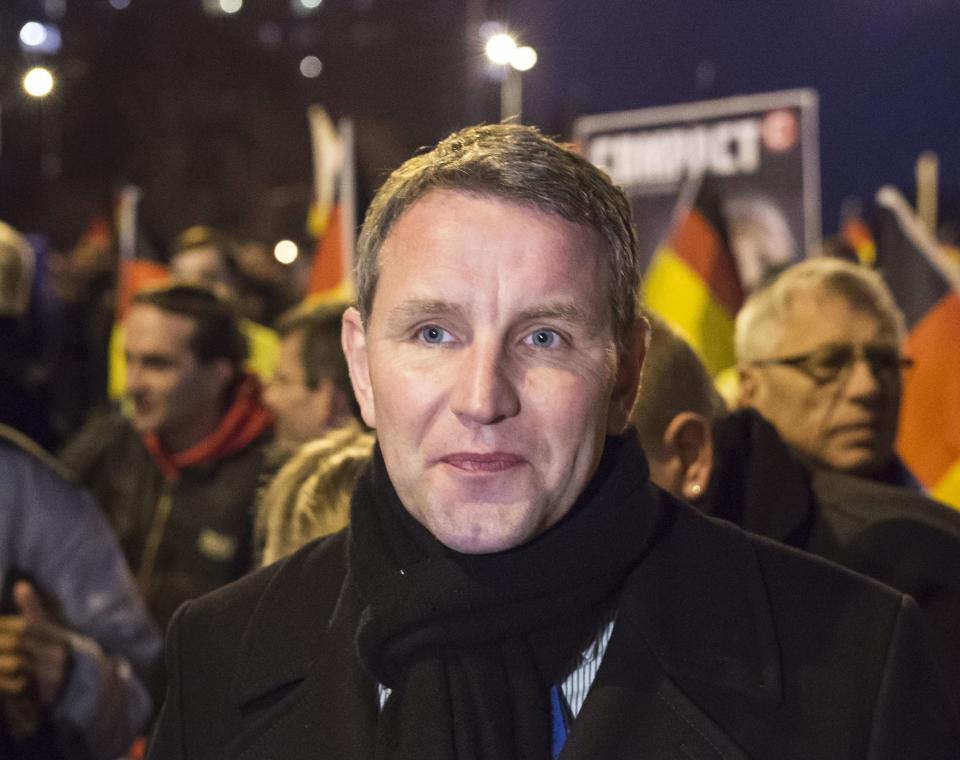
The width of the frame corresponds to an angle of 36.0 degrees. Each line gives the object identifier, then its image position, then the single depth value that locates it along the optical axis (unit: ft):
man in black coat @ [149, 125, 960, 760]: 6.47
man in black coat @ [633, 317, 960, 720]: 9.70
